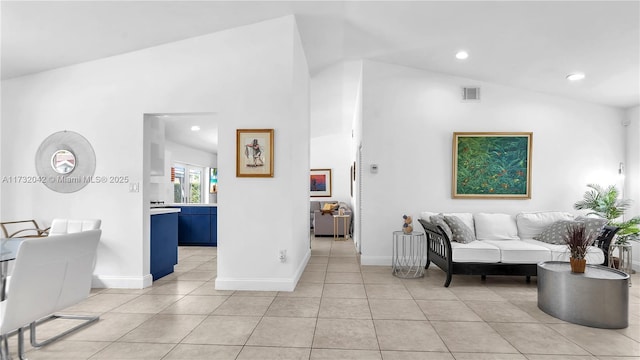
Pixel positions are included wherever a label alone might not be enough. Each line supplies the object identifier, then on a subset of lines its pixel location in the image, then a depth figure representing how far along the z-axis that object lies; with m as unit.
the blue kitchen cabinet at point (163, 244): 4.26
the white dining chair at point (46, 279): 1.99
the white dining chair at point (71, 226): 3.44
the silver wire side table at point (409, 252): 4.91
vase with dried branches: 3.02
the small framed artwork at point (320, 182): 10.34
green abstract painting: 5.08
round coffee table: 2.85
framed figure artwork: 3.85
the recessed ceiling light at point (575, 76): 4.40
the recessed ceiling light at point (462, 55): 4.46
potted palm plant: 4.36
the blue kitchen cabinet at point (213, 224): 6.67
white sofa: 4.03
